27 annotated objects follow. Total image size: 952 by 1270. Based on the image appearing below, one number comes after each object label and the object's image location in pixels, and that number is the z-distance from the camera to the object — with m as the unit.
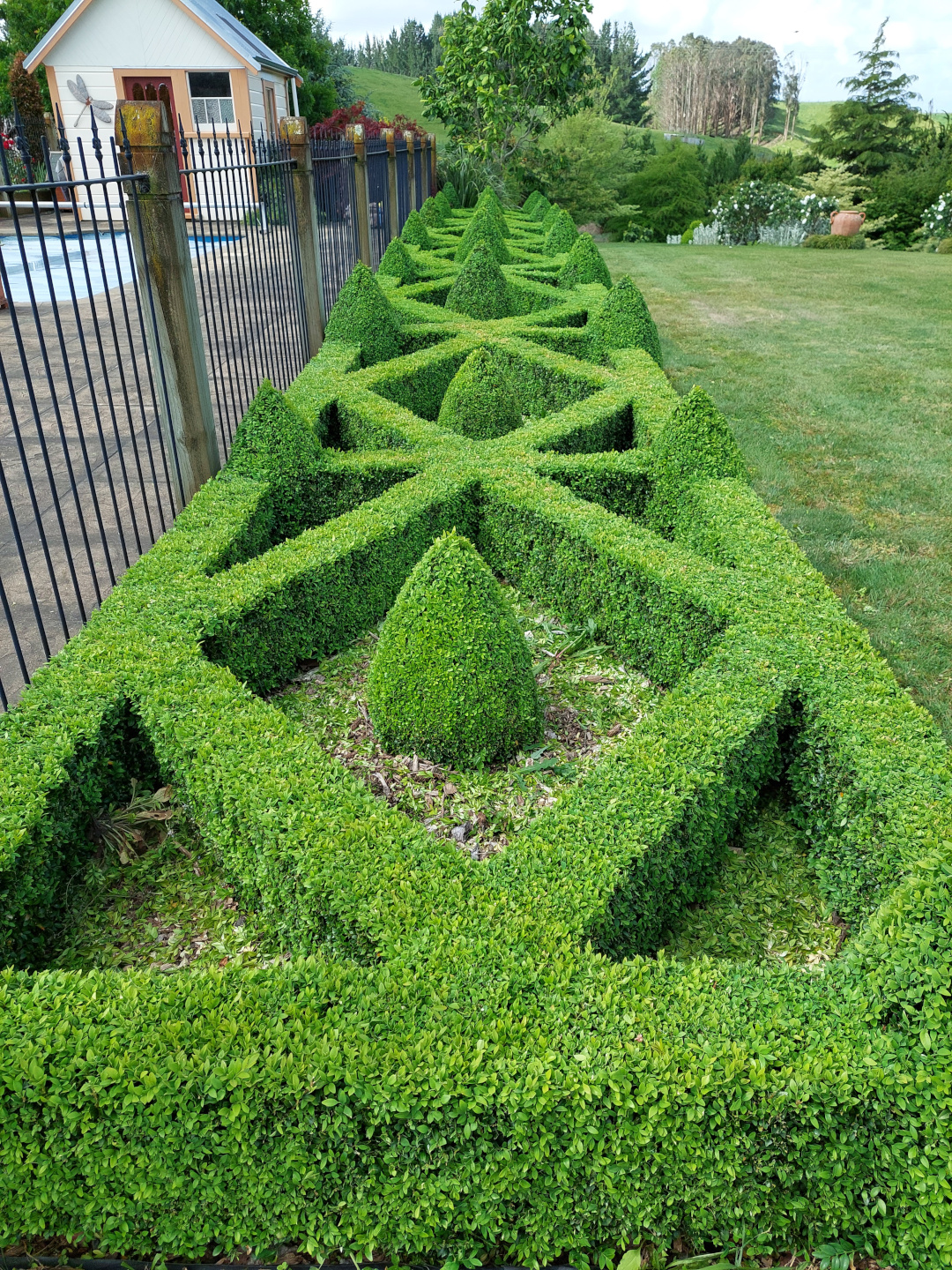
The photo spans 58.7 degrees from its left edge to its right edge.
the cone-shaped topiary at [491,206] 14.80
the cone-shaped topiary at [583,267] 14.66
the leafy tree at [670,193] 37.97
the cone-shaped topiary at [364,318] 10.22
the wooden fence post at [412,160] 19.91
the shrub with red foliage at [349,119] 32.88
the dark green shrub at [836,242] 29.00
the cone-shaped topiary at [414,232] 16.94
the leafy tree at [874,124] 38.47
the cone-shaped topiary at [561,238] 17.59
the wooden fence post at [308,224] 9.29
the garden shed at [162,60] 25.52
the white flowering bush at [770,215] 31.27
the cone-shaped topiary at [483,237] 14.31
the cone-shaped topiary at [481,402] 8.12
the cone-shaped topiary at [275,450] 6.60
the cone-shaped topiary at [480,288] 12.27
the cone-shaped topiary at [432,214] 20.89
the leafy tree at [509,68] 21.56
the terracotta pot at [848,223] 30.31
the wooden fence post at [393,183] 16.48
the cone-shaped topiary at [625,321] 10.48
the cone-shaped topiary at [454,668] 4.27
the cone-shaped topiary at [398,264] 14.00
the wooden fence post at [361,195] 13.16
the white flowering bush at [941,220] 28.06
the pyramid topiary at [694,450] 6.40
